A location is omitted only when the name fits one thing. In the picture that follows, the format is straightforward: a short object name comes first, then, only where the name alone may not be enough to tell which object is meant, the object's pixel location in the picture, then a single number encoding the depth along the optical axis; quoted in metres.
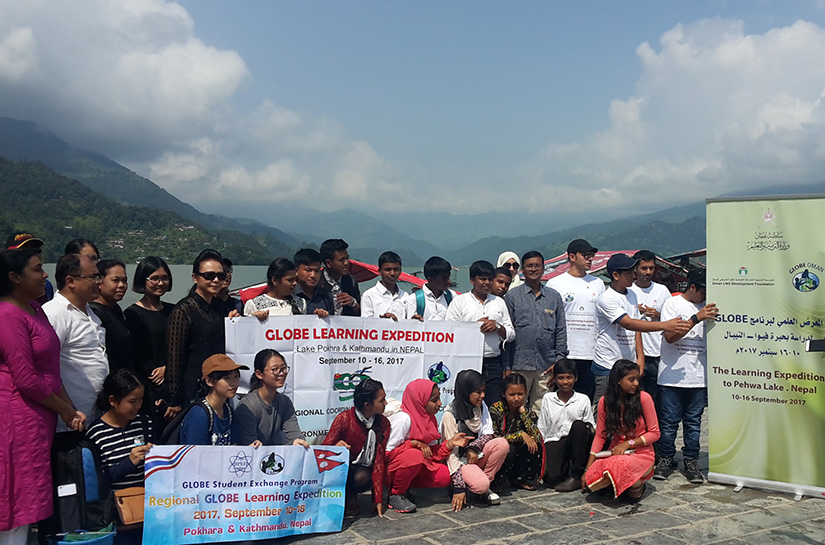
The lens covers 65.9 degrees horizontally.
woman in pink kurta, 3.46
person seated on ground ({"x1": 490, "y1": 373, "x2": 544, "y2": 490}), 5.45
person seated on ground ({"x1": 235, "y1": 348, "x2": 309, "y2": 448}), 4.55
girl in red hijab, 4.96
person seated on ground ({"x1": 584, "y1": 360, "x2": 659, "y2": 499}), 5.26
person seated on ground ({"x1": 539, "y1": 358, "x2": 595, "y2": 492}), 5.54
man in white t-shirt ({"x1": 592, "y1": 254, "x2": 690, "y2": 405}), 6.14
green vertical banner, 5.25
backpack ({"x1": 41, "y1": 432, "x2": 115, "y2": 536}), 3.70
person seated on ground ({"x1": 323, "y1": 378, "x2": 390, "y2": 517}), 4.87
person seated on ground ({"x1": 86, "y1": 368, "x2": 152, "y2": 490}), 3.98
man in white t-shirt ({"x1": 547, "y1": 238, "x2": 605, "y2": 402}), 6.51
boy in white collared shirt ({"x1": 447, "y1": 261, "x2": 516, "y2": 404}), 6.09
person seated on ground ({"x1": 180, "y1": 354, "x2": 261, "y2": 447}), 4.19
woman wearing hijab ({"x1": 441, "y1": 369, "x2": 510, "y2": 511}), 5.06
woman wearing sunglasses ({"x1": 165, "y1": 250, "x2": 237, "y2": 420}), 4.66
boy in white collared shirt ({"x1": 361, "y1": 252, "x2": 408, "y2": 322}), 6.22
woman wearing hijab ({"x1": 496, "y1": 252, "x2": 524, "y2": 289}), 8.65
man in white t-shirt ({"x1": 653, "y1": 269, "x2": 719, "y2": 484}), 5.85
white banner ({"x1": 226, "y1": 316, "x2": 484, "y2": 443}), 5.28
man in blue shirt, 6.21
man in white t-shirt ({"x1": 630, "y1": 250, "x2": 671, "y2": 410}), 6.36
